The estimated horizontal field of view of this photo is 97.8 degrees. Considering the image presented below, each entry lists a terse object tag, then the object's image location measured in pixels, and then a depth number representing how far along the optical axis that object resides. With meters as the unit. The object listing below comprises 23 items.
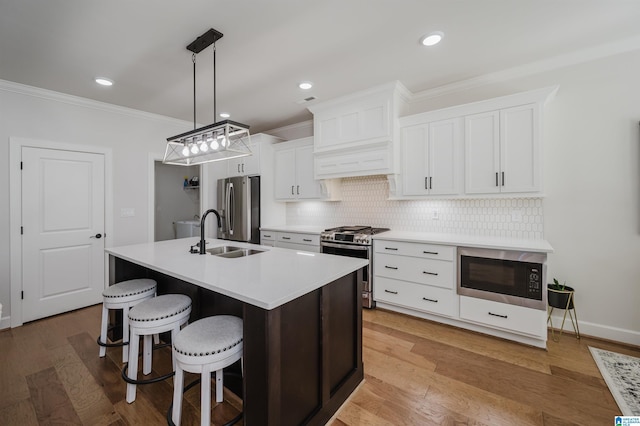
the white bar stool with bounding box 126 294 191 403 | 1.80
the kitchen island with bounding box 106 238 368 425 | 1.34
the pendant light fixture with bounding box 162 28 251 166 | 2.23
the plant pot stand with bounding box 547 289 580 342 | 2.63
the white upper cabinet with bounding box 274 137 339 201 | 4.19
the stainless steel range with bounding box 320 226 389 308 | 3.40
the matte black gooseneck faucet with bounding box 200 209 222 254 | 2.37
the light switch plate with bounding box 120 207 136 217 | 4.01
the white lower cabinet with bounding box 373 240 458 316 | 2.93
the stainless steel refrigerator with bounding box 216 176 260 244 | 4.43
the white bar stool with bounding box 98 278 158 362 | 2.19
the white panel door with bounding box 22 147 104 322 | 3.29
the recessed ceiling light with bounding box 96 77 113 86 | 3.04
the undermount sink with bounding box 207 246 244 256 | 2.51
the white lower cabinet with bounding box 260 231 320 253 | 3.84
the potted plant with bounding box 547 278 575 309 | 2.62
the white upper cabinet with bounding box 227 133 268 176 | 4.54
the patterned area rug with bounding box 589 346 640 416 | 1.83
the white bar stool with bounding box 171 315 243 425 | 1.43
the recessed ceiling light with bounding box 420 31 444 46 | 2.30
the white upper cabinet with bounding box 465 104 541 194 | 2.65
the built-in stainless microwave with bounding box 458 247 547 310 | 2.48
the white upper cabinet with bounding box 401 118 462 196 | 3.06
